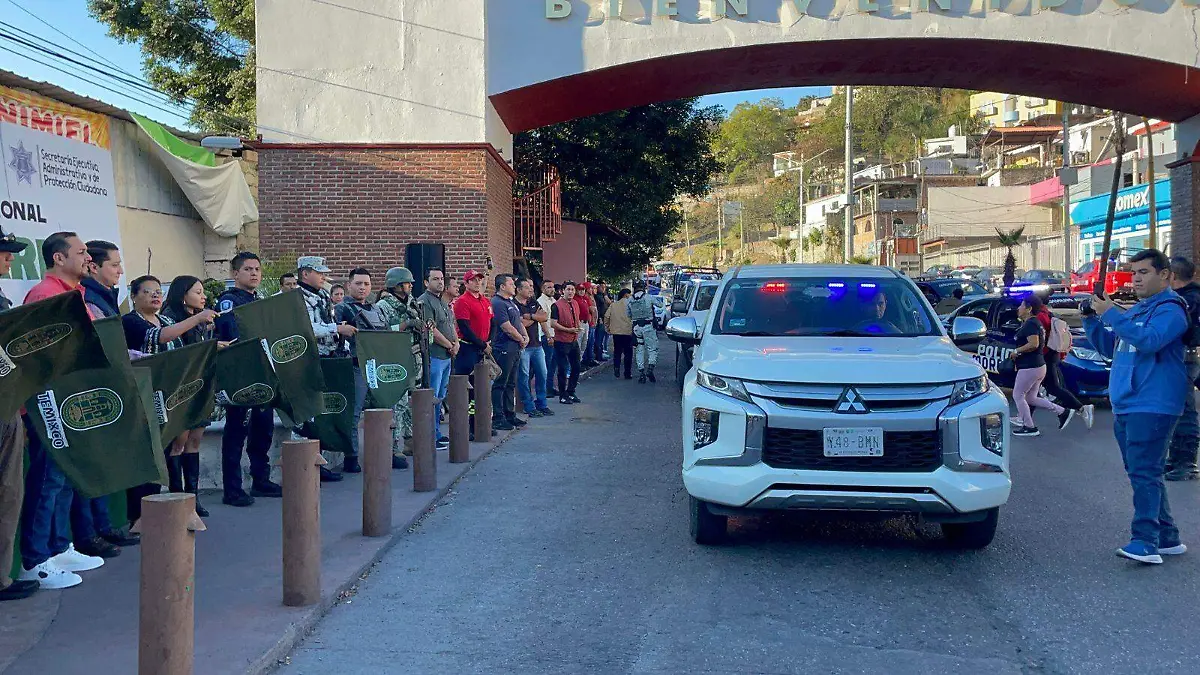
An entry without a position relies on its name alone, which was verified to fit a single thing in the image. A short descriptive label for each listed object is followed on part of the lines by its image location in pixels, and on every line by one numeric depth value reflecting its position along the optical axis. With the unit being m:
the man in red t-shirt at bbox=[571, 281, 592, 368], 20.56
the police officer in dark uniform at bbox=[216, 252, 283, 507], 8.46
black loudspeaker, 16.77
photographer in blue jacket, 6.61
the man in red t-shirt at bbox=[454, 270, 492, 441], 12.76
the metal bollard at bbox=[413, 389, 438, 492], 9.09
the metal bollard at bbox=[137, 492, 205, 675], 4.33
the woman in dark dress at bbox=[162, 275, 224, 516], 7.90
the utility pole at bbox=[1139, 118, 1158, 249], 34.06
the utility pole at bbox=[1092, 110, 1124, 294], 32.08
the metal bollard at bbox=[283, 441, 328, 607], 5.80
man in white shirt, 15.95
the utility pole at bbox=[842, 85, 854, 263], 41.62
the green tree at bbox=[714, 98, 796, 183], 136.25
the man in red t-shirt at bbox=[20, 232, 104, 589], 6.04
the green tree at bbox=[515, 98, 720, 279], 26.88
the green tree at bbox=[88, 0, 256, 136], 25.58
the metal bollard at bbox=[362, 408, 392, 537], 7.45
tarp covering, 16.64
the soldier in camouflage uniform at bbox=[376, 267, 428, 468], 10.88
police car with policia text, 13.95
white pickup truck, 6.49
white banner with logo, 12.27
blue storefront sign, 44.25
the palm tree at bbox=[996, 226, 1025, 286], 24.82
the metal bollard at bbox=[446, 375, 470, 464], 10.61
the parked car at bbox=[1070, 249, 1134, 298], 30.22
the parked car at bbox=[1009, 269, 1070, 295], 39.31
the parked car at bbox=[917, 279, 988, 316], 26.03
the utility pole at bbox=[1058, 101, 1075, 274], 40.53
